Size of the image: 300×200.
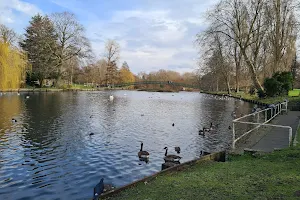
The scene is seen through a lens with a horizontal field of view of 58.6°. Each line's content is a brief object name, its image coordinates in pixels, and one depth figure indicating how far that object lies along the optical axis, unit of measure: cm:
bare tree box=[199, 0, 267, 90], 4062
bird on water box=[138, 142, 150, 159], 1159
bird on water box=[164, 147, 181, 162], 1014
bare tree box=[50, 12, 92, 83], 6581
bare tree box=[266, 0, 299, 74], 3944
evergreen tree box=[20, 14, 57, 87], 6288
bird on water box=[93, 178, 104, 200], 621
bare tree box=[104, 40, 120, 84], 10250
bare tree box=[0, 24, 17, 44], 6075
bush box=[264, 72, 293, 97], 3694
